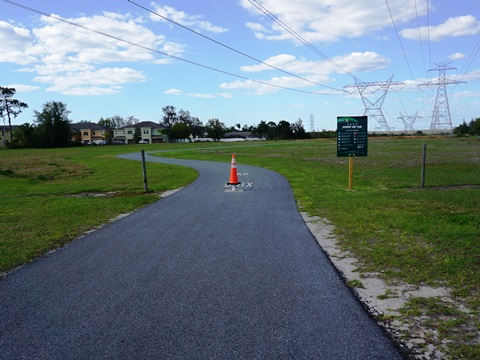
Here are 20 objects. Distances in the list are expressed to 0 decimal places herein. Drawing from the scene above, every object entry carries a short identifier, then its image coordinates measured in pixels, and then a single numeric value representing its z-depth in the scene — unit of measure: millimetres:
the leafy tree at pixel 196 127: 162325
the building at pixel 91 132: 138462
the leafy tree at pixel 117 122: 173250
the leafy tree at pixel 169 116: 165875
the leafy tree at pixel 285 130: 121812
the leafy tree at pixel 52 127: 94875
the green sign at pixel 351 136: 13484
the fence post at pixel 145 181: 14005
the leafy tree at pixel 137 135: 137000
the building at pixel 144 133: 138000
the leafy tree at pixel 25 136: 95250
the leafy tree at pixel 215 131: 144575
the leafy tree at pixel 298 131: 120438
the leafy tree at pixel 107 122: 171512
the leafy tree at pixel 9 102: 105950
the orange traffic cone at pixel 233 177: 13562
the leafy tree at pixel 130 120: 170250
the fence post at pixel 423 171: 13531
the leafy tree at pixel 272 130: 132775
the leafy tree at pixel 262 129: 148125
